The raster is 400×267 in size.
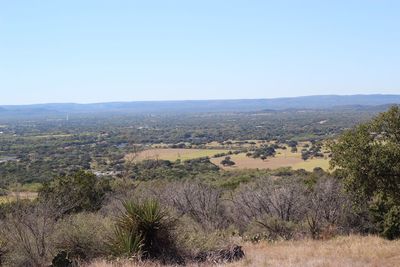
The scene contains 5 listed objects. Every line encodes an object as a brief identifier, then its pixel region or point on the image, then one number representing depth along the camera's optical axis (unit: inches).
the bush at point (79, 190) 960.3
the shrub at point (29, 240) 479.7
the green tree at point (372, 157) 494.9
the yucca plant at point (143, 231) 378.6
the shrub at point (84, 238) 424.6
